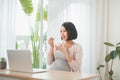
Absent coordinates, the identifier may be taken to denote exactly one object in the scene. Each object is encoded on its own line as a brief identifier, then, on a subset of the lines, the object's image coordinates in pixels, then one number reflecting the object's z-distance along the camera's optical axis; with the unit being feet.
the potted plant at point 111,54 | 13.23
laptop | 8.30
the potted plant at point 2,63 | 9.48
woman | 10.47
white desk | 7.13
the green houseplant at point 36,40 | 15.07
